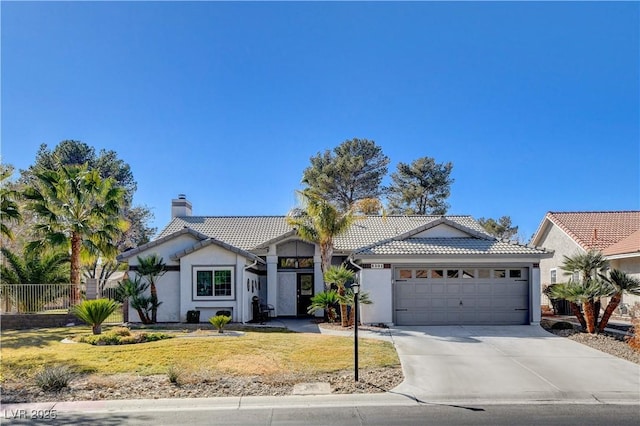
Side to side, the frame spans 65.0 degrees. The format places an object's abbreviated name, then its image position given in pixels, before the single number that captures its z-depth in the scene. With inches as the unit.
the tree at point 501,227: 2096.5
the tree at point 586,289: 659.4
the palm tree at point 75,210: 865.5
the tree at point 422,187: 1803.6
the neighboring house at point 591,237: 882.8
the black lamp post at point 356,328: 421.7
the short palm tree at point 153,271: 807.1
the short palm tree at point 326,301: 783.7
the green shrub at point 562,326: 730.3
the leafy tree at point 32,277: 831.1
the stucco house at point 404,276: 767.7
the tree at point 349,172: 1675.7
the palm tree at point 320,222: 833.5
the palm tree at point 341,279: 749.9
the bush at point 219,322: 680.4
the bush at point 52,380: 409.7
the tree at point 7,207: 840.9
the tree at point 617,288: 651.5
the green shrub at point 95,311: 652.1
